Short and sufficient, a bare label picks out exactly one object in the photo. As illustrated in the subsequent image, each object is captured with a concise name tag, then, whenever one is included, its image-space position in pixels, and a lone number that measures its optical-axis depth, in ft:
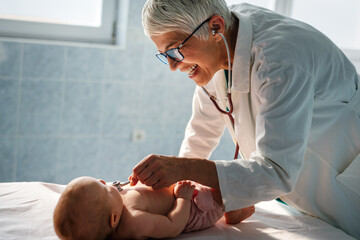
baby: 4.57
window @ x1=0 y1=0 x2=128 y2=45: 10.89
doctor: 4.75
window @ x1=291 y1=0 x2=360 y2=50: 14.08
